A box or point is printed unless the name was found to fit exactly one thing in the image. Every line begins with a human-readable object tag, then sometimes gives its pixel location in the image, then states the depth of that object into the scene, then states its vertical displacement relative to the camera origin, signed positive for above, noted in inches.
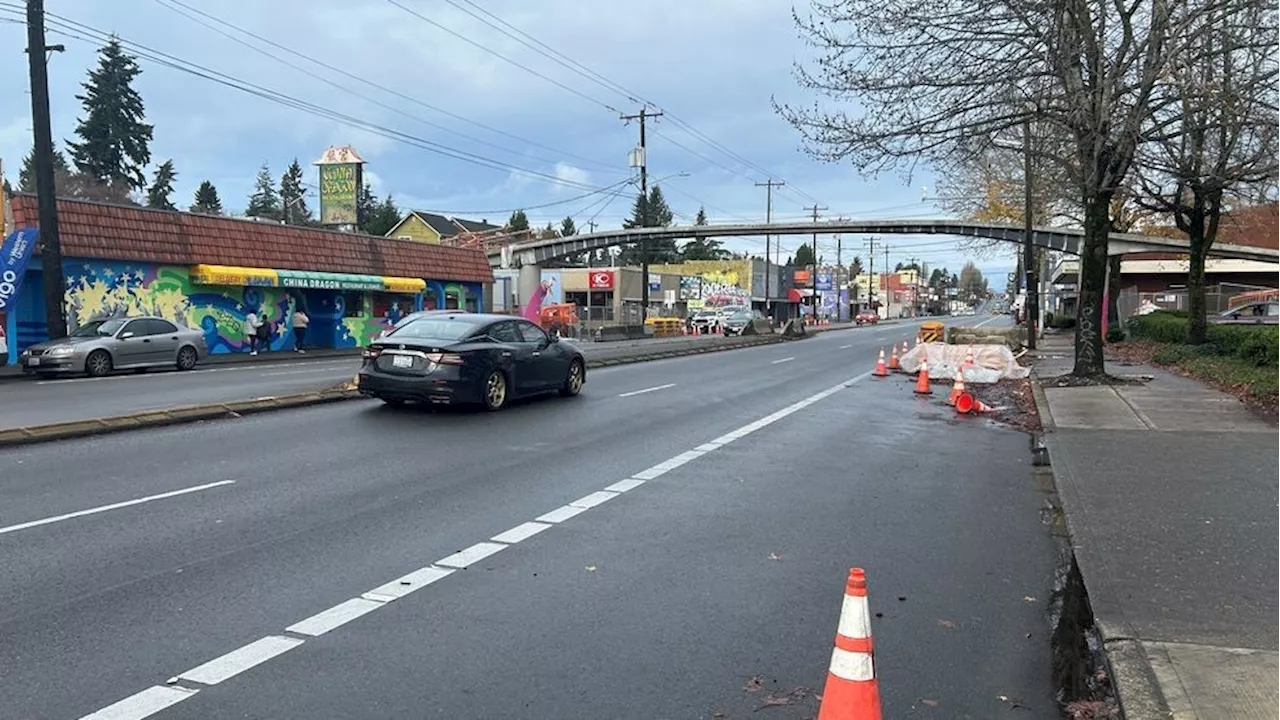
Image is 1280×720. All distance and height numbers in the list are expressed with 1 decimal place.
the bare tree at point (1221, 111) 487.8 +115.6
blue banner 852.0 +41.1
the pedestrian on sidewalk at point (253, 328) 1141.1 -28.2
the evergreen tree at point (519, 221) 4340.6 +395.0
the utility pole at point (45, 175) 781.3 +116.8
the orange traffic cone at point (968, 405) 574.7 -66.6
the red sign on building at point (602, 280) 2679.6 +64.6
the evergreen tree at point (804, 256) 6569.9 +320.5
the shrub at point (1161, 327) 1010.1 -35.8
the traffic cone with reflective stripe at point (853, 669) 129.0 -52.2
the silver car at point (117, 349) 761.0 -37.3
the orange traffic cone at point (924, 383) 689.0 -62.8
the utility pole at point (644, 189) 1918.1 +237.1
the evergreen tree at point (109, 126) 2760.8 +540.5
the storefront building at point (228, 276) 952.3 +36.9
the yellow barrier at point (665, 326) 2086.6 -57.1
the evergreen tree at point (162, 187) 3282.5 +428.7
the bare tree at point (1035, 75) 519.5 +133.0
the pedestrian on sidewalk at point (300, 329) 1233.4 -32.4
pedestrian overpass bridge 1865.2 +156.9
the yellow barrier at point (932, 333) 1251.8 -45.6
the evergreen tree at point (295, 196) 4323.3 +569.5
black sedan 490.0 -32.6
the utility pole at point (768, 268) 3129.9 +129.0
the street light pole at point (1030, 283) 1245.1 +22.0
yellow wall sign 1755.7 +211.9
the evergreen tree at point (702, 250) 5531.5 +315.0
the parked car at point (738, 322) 2101.4 -48.4
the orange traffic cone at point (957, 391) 595.5 -59.6
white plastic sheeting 816.9 -59.1
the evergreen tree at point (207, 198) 4134.4 +487.1
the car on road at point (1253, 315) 1400.1 -29.7
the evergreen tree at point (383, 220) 4239.7 +396.7
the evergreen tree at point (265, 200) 4655.5 +580.1
